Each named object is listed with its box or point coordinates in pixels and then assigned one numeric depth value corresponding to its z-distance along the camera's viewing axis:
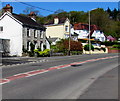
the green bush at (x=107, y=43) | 73.39
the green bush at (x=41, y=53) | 37.31
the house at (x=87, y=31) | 82.88
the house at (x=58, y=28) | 59.85
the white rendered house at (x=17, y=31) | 38.28
